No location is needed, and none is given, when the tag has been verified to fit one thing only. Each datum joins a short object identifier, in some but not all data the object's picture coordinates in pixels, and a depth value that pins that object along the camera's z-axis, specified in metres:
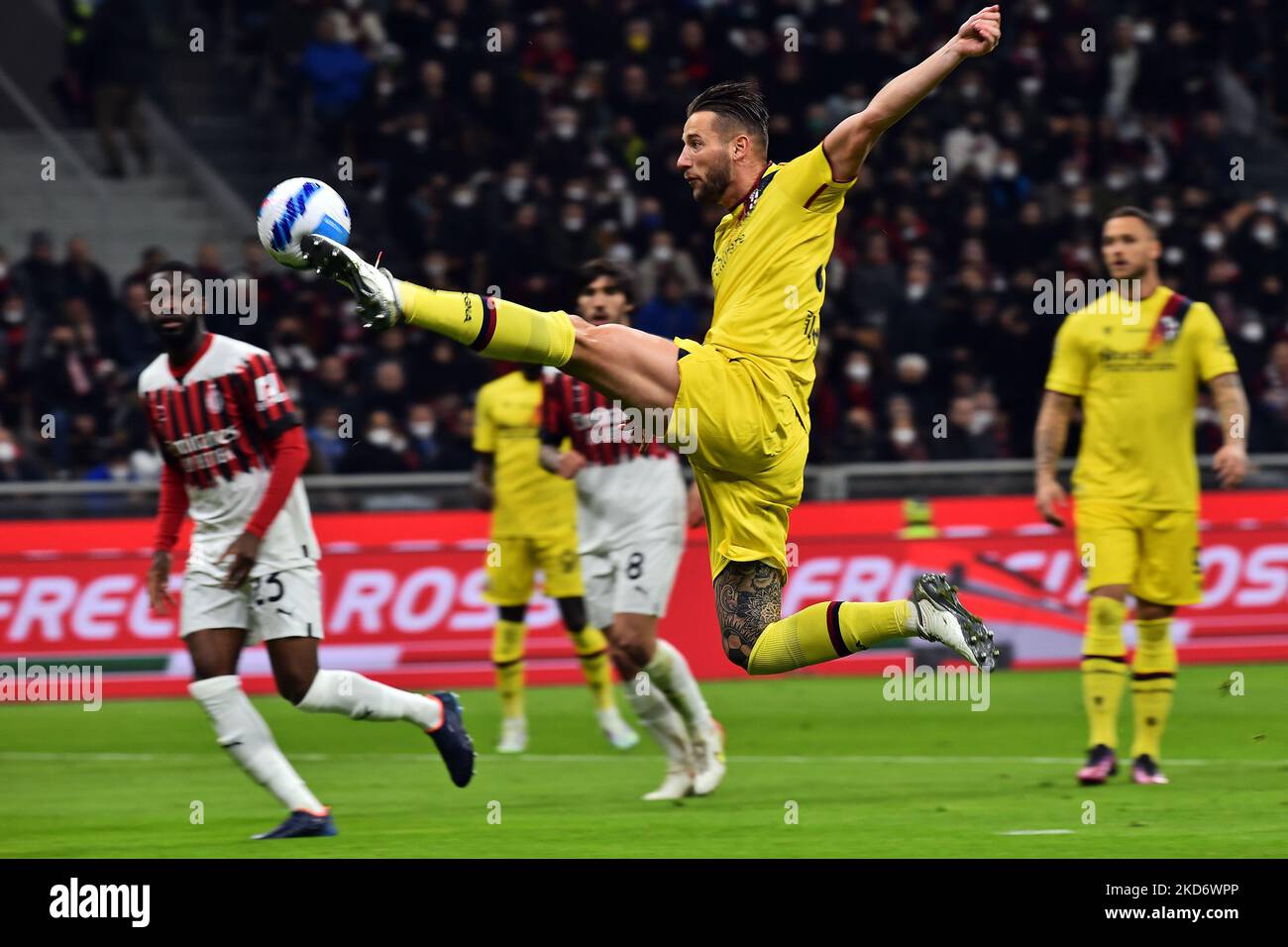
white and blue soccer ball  6.47
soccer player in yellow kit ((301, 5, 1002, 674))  6.77
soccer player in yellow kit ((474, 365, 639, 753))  12.08
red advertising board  14.30
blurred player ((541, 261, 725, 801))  9.62
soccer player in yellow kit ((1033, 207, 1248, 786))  9.59
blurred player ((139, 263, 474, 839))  8.34
